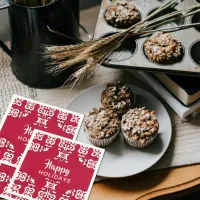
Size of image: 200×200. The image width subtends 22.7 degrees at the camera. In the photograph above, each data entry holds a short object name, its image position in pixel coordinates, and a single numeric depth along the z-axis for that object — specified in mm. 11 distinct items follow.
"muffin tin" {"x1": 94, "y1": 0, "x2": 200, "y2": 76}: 938
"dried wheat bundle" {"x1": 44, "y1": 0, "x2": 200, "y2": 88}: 940
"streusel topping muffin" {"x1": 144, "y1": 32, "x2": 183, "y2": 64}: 943
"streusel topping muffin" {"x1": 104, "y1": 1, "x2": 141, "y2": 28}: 1012
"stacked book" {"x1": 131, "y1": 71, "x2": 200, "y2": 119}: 944
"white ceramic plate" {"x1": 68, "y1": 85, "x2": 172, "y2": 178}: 903
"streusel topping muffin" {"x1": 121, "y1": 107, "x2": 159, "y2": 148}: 903
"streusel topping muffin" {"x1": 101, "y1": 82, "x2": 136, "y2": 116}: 952
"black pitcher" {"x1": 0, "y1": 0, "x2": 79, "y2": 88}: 904
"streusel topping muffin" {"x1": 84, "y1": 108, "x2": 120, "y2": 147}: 908
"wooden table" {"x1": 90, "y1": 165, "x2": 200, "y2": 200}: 904
